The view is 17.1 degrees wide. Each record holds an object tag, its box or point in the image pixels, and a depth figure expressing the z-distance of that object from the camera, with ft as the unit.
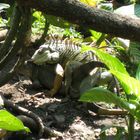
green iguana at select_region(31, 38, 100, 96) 15.69
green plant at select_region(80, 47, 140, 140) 8.37
